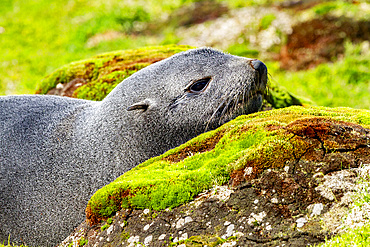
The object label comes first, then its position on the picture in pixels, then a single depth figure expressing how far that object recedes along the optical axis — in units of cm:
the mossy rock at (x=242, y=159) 666
